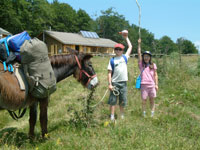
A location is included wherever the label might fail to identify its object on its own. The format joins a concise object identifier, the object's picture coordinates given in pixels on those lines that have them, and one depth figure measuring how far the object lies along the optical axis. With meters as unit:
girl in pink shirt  4.62
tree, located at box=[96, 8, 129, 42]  70.62
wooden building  33.97
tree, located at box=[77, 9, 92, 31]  63.92
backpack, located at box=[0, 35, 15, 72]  3.33
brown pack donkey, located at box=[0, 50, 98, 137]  3.20
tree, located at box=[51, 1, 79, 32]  58.11
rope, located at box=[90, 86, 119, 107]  4.29
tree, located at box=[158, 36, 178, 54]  96.93
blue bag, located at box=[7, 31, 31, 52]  3.43
